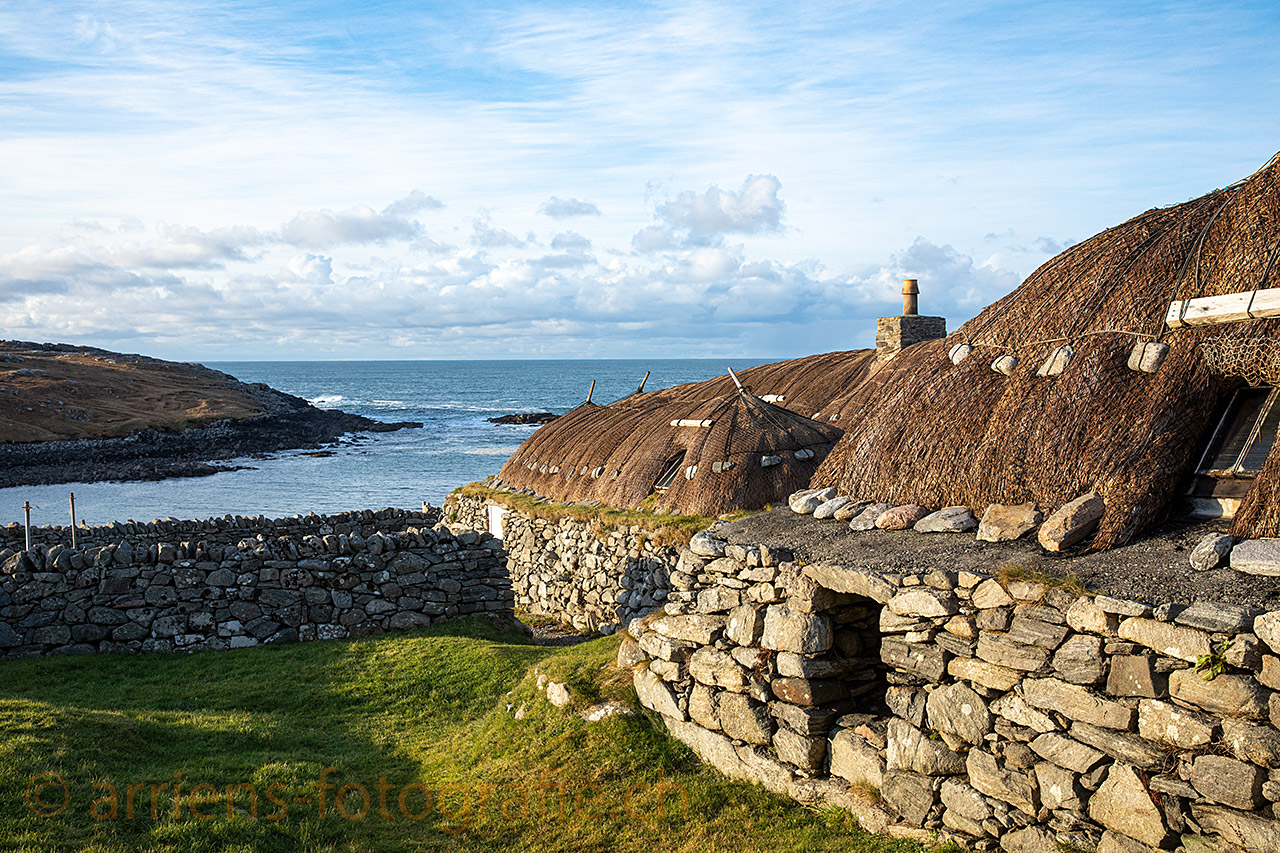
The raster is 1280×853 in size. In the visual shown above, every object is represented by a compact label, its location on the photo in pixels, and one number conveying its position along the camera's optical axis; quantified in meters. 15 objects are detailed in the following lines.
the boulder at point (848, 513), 8.84
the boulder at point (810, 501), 9.30
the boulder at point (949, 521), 7.79
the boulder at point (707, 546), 8.83
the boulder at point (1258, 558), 5.79
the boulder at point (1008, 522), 7.25
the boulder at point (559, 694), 9.34
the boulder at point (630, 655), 9.66
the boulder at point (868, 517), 8.46
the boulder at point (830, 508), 9.04
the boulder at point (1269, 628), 5.19
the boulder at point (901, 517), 8.20
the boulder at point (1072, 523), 6.84
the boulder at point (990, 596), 6.51
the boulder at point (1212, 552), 6.09
